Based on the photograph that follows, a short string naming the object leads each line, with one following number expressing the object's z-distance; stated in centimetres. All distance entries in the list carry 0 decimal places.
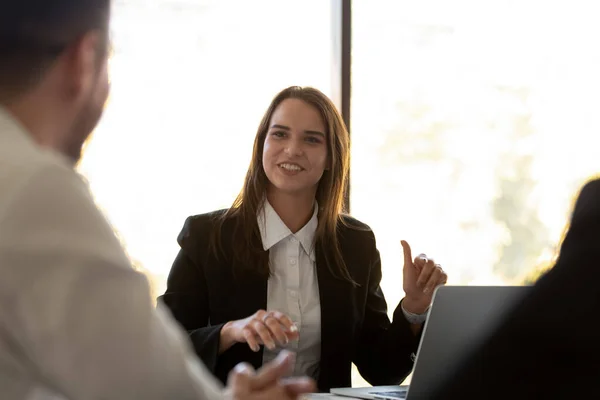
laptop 219
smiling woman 276
